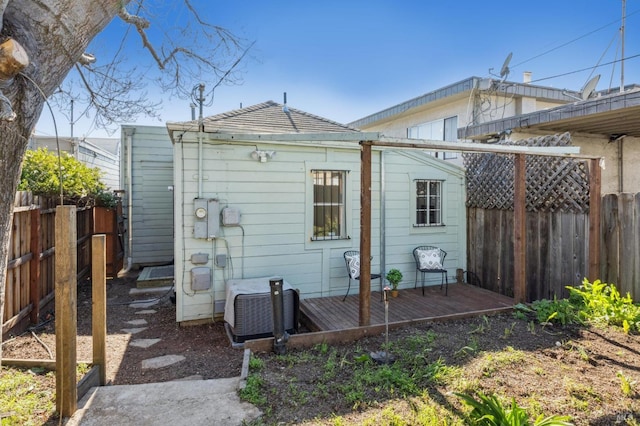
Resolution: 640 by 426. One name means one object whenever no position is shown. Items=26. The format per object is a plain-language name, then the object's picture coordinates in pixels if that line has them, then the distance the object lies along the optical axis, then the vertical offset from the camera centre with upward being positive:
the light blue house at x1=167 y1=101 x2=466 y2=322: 5.33 +0.10
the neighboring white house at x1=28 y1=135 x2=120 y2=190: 11.41 +2.13
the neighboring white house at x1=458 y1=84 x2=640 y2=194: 5.90 +1.62
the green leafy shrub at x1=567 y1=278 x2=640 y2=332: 4.22 -1.16
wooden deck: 5.01 -1.46
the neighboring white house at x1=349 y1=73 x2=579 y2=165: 8.60 +2.73
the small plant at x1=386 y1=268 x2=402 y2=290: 6.29 -1.10
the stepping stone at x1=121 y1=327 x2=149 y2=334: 5.28 -1.71
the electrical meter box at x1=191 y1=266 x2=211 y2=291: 5.32 -0.96
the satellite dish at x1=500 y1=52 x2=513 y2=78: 8.15 +3.22
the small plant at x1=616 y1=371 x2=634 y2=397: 2.86 -1.36
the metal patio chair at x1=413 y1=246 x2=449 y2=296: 6.60 -0.85
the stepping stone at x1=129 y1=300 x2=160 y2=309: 6.48 -1.64
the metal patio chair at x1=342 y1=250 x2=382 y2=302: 6.04 -0.86
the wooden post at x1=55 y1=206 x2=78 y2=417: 2.56 -0.69
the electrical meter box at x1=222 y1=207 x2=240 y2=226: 5.41 -0.06
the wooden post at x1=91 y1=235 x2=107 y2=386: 3.16 -0.72
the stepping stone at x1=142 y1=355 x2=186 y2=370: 4.22 -1.74
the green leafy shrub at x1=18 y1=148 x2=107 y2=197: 5.87 +0.62
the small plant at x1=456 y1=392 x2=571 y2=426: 2.28 -1.29
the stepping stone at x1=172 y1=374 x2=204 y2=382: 3.84 -1.73
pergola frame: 4.18 +0.15
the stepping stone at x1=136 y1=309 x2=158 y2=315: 6.11 -1.66
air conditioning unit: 4.72 -1.31
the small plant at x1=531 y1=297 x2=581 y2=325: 4.38 -1.22
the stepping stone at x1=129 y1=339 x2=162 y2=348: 4.82 -1.73
